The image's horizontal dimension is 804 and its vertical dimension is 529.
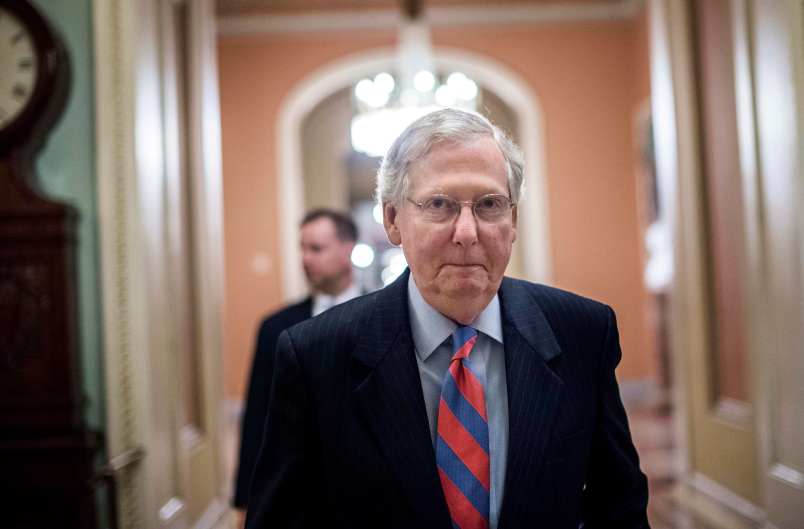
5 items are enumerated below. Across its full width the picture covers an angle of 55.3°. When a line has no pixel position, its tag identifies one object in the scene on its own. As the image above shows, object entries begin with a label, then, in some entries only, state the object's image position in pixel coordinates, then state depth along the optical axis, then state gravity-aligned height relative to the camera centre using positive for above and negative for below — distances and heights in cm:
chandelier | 679 +185
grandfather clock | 277 -11
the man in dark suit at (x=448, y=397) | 138 -23
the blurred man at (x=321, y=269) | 297 +5
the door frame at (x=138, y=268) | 286 +8
